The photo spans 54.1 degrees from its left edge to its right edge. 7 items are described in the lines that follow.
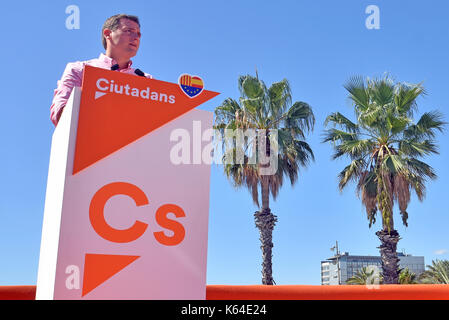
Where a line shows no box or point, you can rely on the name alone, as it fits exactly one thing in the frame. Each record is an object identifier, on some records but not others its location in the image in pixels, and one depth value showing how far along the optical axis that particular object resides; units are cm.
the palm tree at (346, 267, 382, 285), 3627
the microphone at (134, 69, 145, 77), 290
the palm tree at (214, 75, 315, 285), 1603
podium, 214
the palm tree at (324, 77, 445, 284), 1423
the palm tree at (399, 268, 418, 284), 2134
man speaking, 301
